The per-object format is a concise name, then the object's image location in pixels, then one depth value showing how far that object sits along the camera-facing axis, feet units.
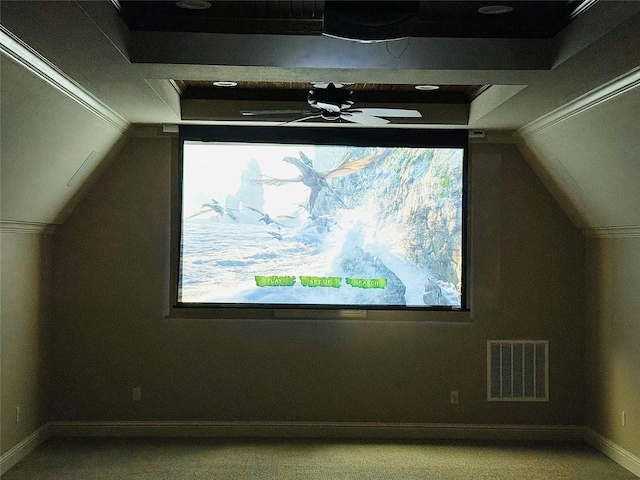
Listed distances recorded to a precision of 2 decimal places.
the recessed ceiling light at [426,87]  18.79
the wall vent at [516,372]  22.11
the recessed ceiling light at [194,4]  13.41
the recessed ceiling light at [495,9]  13.43
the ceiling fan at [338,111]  15.72
